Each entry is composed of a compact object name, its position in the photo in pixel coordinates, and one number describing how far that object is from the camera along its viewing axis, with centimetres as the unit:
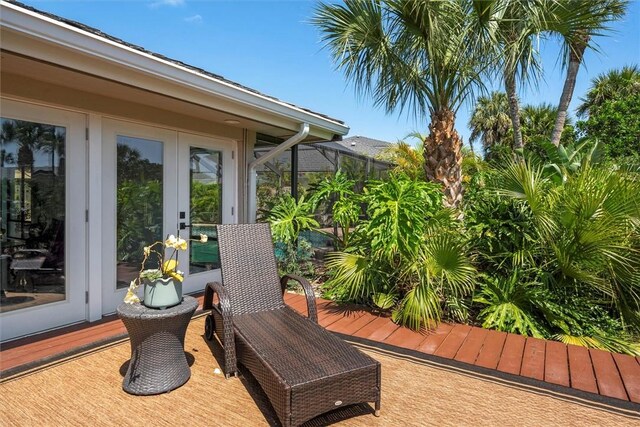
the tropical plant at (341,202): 588
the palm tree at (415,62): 527
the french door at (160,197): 473
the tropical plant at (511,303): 448
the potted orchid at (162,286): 301
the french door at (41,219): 387
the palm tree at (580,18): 490
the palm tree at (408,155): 1122
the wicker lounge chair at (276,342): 249
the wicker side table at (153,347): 291
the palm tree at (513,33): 491
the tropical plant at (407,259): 453
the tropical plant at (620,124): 1346
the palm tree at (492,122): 2477
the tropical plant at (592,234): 421
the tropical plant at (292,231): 605
